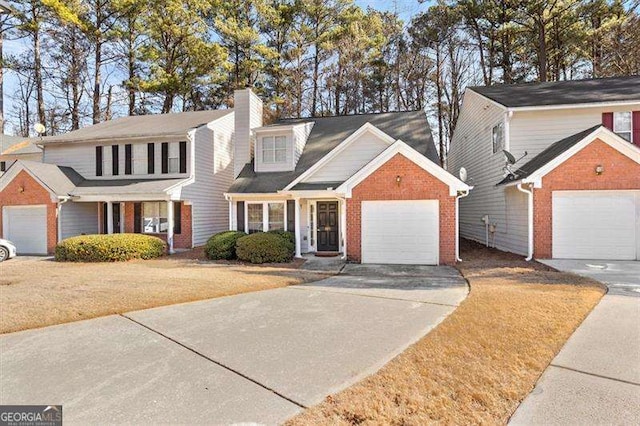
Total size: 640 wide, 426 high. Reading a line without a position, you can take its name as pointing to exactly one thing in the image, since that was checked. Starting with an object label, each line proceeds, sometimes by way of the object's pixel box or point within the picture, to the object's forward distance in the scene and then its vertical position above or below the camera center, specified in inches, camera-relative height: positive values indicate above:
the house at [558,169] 408.5 +50.2
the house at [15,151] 935.7 +174.4
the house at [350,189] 436.8 +29.2
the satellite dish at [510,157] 468.1 +69.3
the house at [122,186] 596.4 +47.0
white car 532.4 -57.1
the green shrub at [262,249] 473.7 -54.2
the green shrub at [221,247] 497.9 -52.8
